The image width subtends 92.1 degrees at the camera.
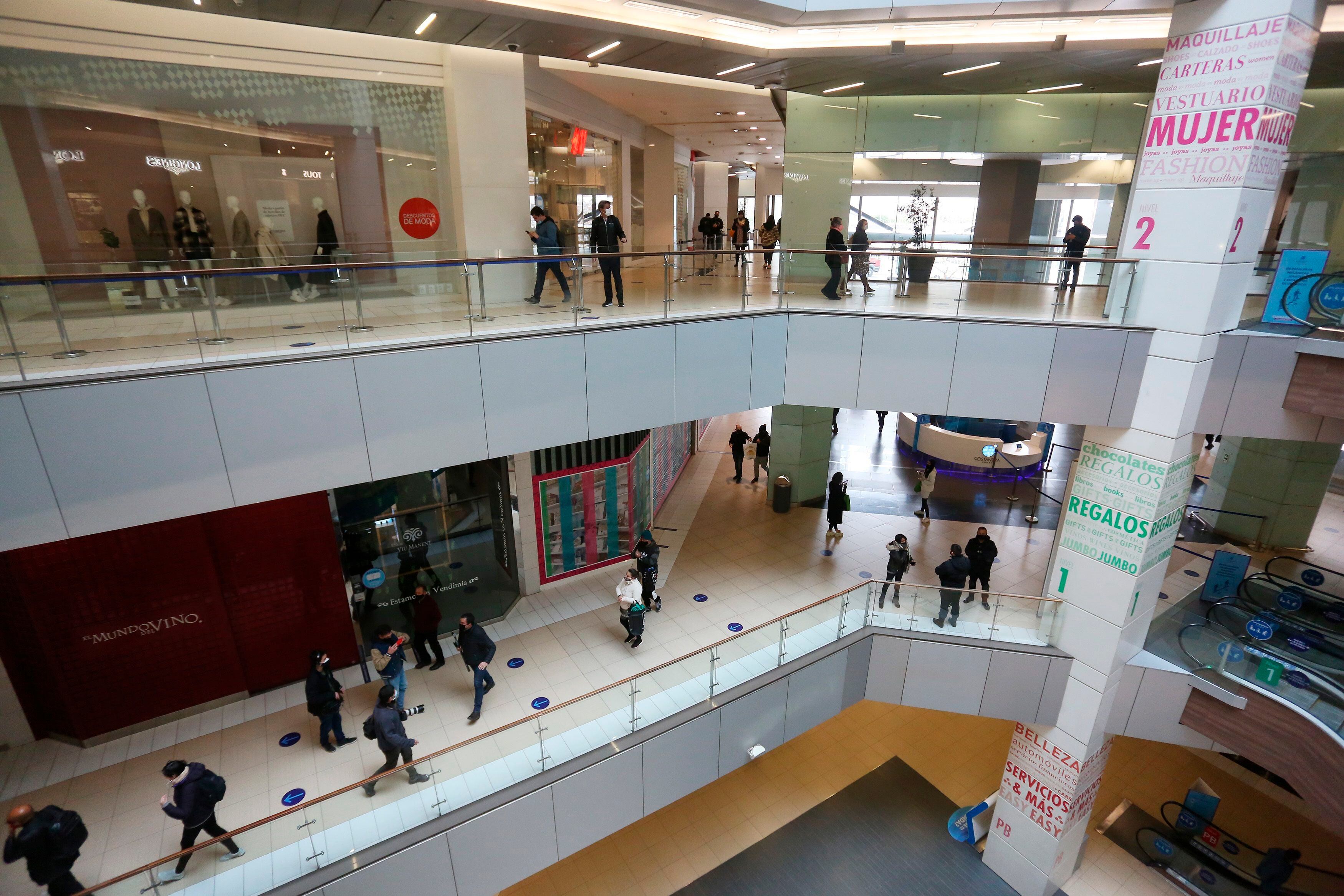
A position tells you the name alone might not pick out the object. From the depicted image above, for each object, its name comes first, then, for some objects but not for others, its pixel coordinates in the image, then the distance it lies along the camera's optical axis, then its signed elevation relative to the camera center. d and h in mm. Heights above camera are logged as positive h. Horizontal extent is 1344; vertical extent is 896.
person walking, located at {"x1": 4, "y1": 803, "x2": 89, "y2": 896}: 5246 -4751
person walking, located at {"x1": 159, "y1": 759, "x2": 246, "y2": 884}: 5801 -4870
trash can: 14109 -5423
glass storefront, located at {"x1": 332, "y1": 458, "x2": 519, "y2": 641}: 9203 -4464
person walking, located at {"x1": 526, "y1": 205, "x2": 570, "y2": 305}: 9242 -22
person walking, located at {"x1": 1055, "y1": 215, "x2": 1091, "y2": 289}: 10930 -85
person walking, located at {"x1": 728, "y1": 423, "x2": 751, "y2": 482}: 16031 -5014
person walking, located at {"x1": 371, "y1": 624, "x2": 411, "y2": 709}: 7531 -4698
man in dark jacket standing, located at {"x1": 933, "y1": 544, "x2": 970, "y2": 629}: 9773 -4987
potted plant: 14695 +507
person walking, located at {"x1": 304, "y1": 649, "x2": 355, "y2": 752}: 7188 -4845
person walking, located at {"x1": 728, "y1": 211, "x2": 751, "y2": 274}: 16953 +64
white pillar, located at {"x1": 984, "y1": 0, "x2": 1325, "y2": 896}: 7184 -1058
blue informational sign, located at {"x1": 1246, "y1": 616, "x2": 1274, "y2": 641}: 8926 -5213
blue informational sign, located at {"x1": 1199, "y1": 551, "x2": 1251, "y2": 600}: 10227 -5163
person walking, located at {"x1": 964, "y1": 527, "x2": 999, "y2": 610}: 10367 -4874
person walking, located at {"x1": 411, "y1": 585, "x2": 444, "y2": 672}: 8664 -5025
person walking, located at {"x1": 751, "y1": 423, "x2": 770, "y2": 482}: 15359 -4892
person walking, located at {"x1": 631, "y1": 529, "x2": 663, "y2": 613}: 10086 -4901
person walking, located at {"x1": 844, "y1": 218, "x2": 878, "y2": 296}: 9414 -437
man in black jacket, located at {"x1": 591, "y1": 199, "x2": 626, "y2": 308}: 9969 +27
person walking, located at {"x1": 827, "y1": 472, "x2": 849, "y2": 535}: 12828 -5034
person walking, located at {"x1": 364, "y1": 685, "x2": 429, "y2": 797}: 6574 -4835
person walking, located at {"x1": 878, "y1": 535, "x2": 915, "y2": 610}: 10508 -5010
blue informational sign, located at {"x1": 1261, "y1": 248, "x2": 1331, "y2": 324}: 8070 -581
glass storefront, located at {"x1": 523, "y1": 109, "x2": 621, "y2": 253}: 12352 +1296
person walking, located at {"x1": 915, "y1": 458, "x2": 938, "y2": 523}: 13664 -5049
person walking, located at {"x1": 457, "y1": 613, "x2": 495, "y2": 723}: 7926 -4851
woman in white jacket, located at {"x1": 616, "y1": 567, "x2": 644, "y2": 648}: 9172 -4922
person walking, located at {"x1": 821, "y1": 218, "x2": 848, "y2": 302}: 9742 -508
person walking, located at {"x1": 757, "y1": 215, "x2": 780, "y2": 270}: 14742 -3
